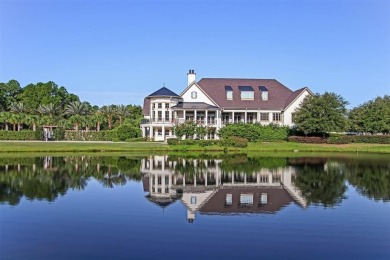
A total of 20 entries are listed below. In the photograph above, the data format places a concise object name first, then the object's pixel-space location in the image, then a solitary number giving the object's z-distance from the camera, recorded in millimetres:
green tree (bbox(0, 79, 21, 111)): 90375
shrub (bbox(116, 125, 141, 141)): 62625
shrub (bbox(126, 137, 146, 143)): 60062
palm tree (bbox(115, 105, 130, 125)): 79688
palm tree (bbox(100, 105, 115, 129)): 78500
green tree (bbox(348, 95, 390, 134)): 60344
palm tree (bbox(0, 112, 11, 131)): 69250
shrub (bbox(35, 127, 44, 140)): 63481
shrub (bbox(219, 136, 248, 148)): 53375
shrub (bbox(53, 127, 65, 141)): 64062
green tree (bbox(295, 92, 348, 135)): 57312
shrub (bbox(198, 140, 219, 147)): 53156
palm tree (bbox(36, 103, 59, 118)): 79188
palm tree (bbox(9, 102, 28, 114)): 79562
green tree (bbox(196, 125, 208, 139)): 56781
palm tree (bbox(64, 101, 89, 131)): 80188
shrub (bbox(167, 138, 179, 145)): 53219
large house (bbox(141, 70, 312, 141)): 61219
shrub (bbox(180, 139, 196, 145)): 53188
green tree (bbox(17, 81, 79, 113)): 87500
